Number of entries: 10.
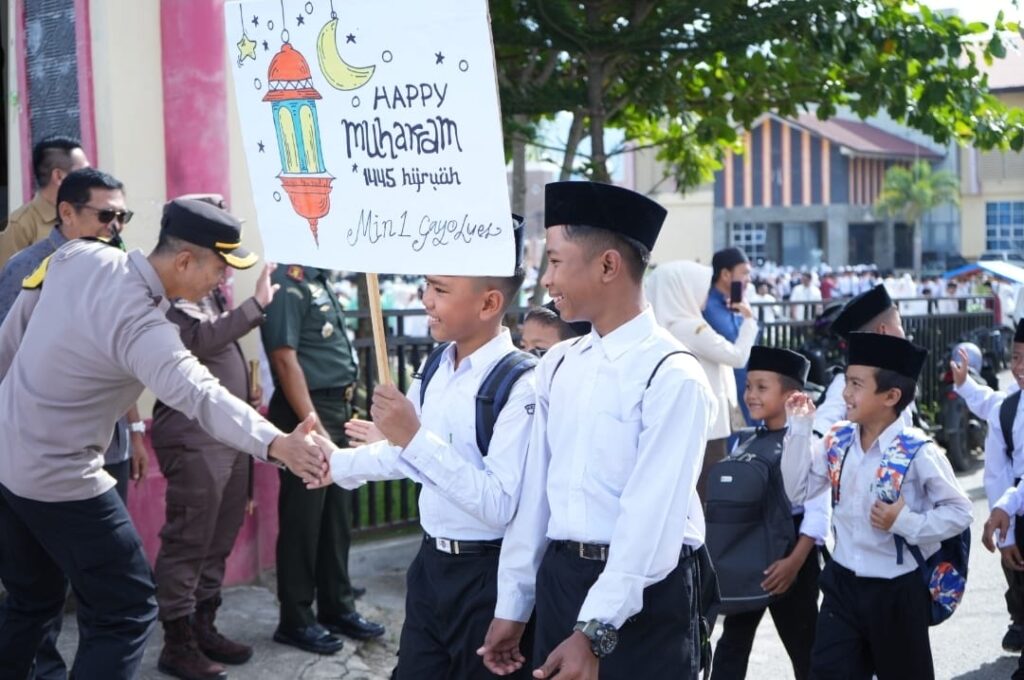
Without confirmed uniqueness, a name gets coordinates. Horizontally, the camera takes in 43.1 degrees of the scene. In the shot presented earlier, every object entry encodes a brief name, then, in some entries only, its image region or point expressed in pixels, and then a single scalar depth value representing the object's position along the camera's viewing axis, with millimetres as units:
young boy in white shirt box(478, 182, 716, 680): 3283
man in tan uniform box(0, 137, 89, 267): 6266
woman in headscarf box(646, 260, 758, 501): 7629
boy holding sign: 3670
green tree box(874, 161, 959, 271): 68688
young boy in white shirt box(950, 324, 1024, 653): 5986
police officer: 4535
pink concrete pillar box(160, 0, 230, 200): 6883
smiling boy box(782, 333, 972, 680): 4832
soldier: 6328
